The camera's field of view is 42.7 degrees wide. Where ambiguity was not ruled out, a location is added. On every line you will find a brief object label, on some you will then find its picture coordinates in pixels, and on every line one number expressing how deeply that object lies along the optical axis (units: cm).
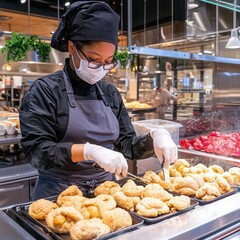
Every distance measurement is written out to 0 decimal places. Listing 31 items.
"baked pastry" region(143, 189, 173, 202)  122
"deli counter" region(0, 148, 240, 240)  98
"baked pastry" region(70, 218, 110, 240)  91
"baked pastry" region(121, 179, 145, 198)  124
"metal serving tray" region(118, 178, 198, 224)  108
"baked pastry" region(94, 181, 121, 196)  128
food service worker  131
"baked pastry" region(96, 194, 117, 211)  109
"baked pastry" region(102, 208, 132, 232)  101
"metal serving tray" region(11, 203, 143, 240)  97
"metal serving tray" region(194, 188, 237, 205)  126
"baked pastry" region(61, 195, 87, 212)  110
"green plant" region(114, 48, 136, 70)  427
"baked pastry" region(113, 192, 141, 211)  118
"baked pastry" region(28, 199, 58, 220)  108
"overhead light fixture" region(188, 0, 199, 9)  572
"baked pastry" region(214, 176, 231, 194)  141
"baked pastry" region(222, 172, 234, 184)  154
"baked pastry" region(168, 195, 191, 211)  116
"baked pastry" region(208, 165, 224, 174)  167
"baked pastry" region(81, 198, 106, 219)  105
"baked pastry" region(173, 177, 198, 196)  134
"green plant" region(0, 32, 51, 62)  354
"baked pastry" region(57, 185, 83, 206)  117
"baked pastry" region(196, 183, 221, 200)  129
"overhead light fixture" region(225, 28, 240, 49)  354
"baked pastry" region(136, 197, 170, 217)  111
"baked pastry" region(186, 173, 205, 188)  142
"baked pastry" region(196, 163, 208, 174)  161
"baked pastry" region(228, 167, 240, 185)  157
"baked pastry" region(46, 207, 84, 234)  98
